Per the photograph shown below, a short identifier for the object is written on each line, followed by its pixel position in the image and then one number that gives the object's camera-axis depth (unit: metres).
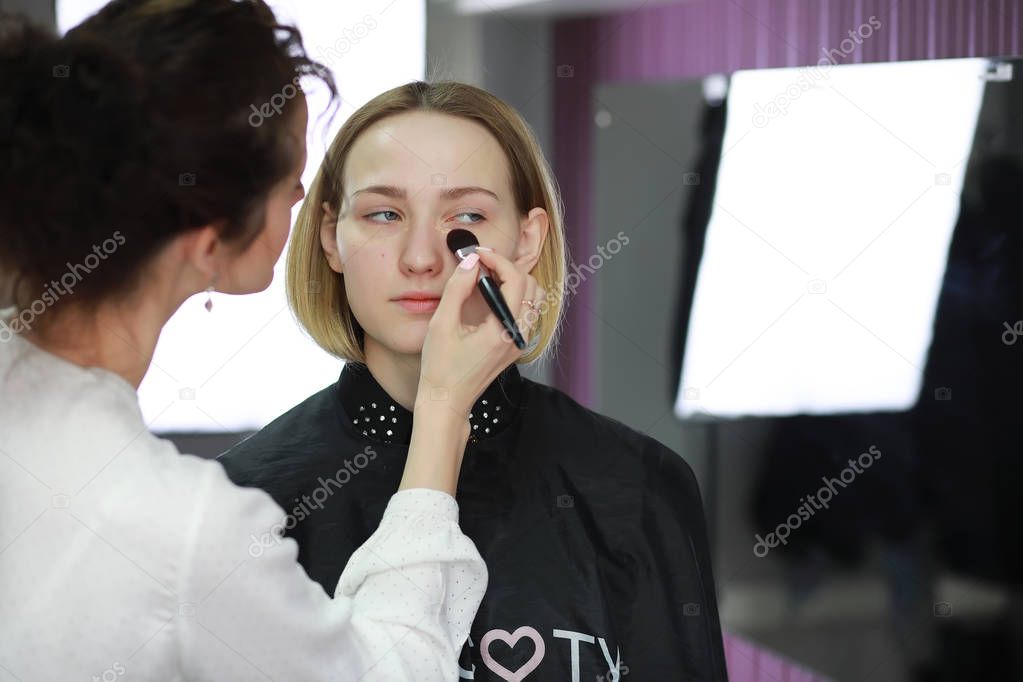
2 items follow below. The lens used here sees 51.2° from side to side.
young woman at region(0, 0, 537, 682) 0.86
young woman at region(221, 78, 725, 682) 1.33
